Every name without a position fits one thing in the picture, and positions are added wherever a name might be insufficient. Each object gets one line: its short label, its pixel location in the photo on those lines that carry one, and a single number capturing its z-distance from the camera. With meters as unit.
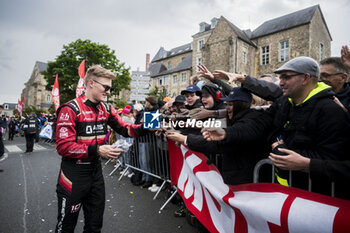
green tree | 26.02
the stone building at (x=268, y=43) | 24.92
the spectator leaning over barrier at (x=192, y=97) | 3.94
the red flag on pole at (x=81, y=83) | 8.94
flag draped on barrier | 1.44
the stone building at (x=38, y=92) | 62.88
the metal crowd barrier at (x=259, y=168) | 2.10
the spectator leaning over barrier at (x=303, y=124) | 1.54
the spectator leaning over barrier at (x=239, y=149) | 2.21
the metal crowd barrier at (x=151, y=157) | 4.50
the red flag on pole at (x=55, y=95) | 10.64
